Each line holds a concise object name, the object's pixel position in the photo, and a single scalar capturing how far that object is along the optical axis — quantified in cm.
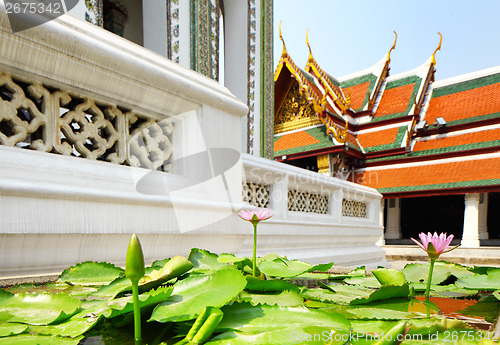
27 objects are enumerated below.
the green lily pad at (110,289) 60
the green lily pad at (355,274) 93
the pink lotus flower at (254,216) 64
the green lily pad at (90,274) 78
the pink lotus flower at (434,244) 49
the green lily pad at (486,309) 53
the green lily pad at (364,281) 81
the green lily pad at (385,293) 56
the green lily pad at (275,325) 36
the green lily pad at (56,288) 67
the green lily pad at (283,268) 78
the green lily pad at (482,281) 73
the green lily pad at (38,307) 46
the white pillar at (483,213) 898
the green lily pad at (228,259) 92
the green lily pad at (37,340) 37
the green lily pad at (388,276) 66
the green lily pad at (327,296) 60
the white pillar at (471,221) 743
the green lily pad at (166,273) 50
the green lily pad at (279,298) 55
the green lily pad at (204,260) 87
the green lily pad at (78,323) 40
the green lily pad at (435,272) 86
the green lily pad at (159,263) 91
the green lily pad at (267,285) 61
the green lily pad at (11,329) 40
